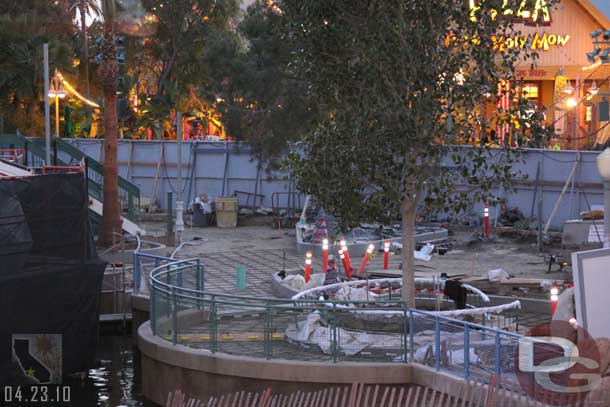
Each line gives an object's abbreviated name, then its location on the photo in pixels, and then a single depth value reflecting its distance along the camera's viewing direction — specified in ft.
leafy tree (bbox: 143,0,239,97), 185.47
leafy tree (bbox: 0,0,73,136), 160.86
